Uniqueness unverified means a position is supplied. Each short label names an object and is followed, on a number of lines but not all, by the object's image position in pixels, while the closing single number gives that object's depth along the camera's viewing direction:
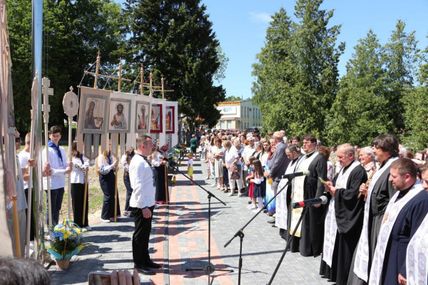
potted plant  6.88
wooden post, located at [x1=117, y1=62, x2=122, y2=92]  11.55
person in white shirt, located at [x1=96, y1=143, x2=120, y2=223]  10.66
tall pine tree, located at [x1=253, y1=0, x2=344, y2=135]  35.06
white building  108.25
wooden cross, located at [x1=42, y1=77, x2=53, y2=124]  7.50
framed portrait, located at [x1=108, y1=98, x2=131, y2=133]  11.23
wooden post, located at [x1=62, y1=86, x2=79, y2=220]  8.37
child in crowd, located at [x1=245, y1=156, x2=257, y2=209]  12.63
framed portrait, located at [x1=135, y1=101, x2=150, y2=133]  12.30
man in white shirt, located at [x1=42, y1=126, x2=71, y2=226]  8.39
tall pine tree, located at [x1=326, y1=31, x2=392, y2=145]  31.52
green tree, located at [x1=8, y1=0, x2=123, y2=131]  40.06
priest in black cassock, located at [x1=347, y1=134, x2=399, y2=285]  5.27
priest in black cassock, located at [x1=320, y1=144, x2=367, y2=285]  6.01
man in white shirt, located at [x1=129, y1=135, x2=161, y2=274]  6.74
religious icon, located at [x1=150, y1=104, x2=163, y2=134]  15.71
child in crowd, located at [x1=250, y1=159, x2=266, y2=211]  12.13
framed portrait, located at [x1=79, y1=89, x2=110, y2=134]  9.79
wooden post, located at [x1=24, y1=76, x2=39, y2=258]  6.19
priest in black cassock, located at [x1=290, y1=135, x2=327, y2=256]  7.66
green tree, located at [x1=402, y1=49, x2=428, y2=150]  22.90
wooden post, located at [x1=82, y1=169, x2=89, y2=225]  9.49
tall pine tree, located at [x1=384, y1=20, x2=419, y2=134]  50.28
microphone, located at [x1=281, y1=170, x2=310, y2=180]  5.21
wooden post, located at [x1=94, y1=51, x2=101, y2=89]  10.27
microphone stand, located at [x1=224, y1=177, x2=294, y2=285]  4.96
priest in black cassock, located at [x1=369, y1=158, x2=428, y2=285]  4.31
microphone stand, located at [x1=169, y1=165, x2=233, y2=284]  6.73
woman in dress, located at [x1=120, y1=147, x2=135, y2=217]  11.74
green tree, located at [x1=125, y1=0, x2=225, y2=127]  38.69
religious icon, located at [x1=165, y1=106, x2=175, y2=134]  17.05
